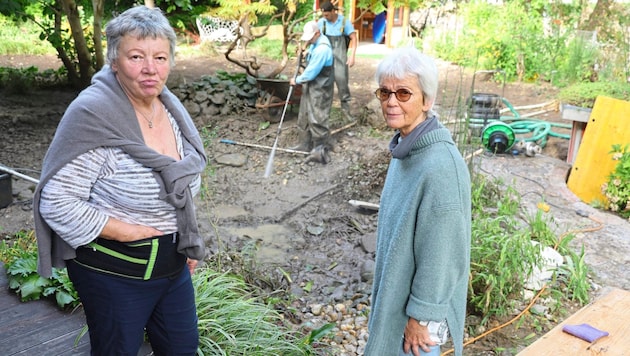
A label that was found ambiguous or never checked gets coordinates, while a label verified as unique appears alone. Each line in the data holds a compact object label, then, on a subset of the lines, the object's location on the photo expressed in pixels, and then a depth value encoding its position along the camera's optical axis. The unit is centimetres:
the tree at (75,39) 965
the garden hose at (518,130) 706
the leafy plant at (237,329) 279
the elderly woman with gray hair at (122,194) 173
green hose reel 704
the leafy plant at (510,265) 360
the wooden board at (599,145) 598
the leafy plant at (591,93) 685
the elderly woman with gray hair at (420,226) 179
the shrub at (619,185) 555
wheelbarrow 869
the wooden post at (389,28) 1695
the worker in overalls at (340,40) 836
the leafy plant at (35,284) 298
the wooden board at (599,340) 234
